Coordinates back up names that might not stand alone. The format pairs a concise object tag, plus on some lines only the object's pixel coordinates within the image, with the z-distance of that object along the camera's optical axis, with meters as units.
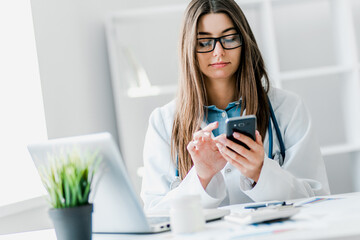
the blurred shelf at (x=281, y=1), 3.38
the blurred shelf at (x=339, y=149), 3.30
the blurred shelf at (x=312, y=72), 3.33
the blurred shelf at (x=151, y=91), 3.33
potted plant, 1.20
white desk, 1.04
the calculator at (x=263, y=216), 1.21
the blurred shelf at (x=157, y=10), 3.34
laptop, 1.23
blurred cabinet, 3.41
